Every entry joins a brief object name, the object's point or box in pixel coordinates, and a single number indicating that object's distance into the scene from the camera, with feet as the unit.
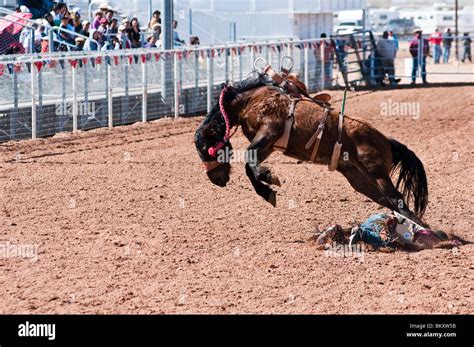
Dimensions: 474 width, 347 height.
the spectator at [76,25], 75.44
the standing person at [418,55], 101.77
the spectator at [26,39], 67.21
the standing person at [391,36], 116.67
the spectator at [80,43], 71.77
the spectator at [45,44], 68.69
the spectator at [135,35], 78.54
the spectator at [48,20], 69.58
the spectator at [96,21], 77.00
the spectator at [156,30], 84.38
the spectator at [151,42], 81.30
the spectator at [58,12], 75.02
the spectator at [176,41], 89.21
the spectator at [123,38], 75.69
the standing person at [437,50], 135.81
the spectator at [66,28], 72.69
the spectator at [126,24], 77.85
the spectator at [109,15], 78.33
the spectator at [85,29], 75.73
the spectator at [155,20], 87.15
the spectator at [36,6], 77.34
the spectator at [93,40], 71.28
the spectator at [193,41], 88.53
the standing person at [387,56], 102.06
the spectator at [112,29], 76.63
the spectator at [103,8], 80.85
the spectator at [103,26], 76.24
